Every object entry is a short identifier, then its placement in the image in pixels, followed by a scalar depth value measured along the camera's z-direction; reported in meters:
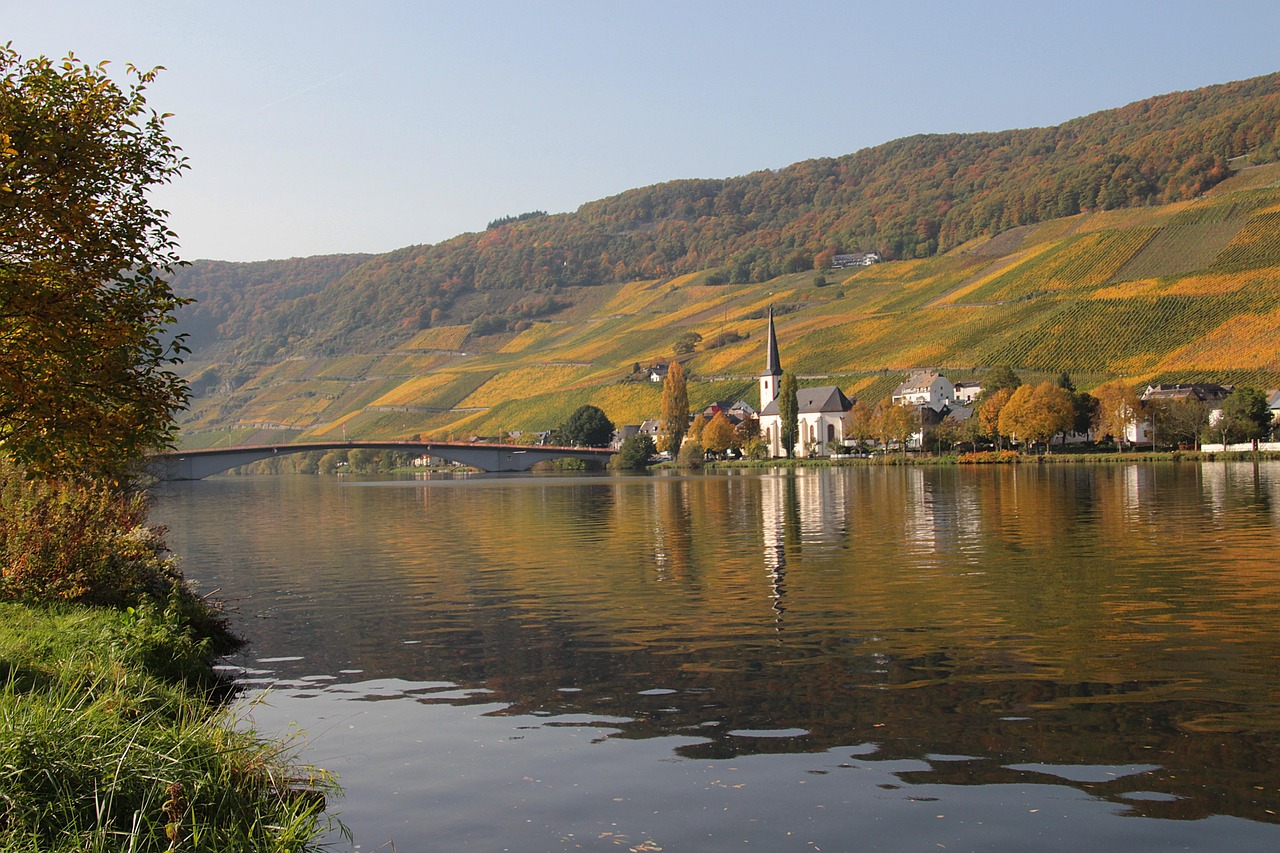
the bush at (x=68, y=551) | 19.42
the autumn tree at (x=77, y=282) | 15.56
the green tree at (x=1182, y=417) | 106.81
